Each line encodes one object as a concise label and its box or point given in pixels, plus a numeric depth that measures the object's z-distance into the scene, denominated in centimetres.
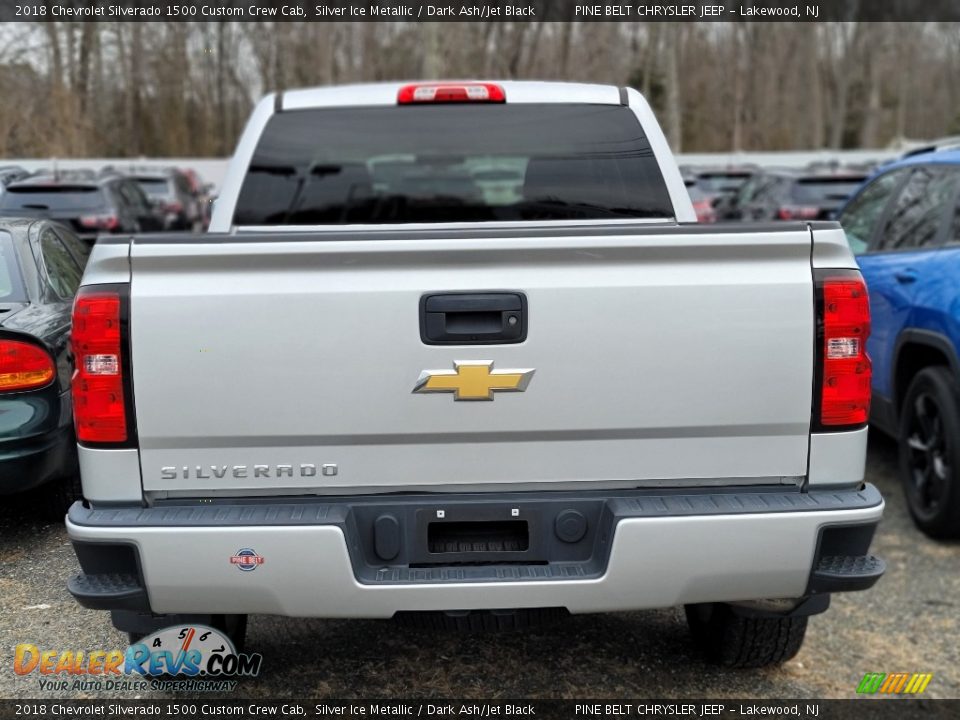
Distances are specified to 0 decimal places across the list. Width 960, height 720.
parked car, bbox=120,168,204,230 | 1784
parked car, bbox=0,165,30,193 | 802
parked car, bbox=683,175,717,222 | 1402
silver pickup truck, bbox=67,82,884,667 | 246
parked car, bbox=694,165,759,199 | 2281
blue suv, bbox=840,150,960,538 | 449
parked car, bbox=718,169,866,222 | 1290
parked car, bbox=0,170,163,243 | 1035
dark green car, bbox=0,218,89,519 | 392
